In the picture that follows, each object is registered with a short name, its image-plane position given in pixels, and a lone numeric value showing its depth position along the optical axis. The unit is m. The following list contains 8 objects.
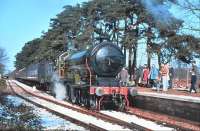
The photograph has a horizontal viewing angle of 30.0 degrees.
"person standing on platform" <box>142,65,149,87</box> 23.43
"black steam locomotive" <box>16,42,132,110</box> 16.37
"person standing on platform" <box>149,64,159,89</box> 21.61
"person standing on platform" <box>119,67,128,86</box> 17.20
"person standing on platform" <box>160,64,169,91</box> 19.47
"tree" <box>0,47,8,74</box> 91.97
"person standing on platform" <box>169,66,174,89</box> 21.90
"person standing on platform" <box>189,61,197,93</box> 19.13
